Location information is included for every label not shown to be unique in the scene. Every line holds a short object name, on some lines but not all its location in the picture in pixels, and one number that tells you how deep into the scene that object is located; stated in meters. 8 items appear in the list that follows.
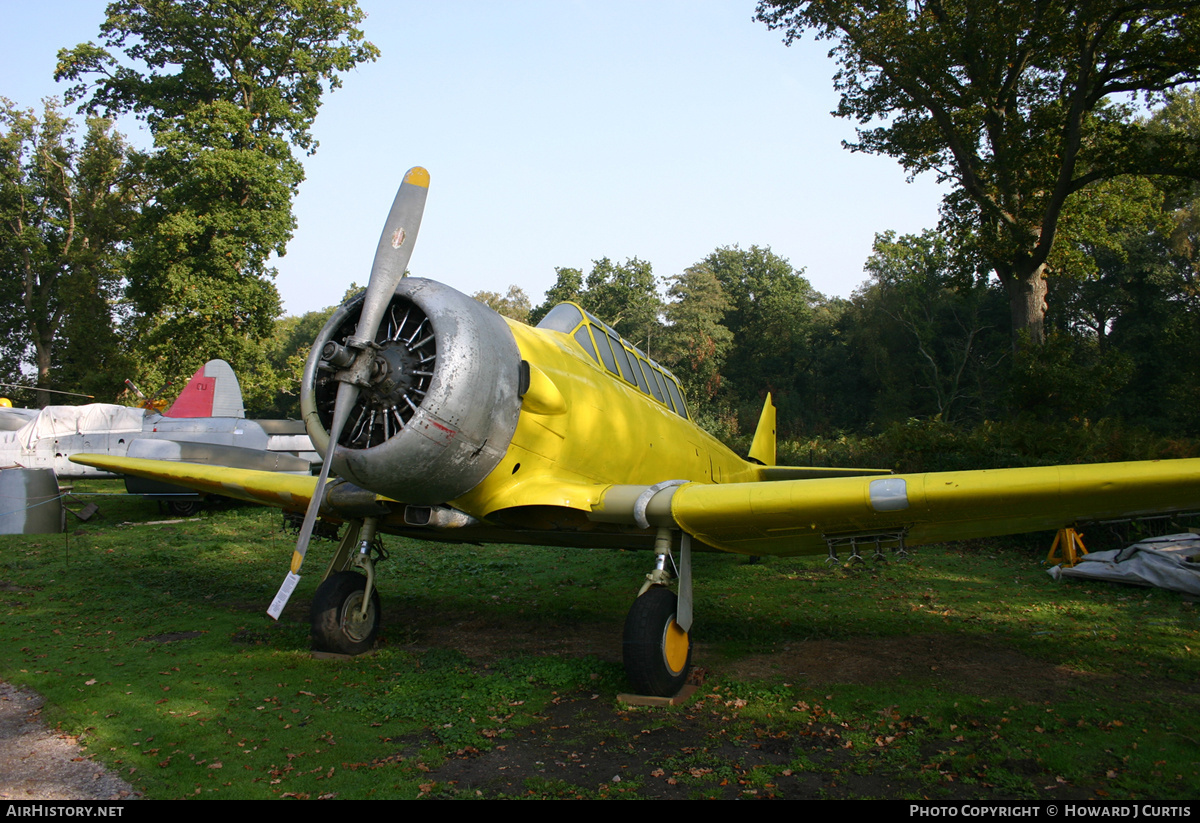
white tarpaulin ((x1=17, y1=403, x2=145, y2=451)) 13.75
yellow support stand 8.95
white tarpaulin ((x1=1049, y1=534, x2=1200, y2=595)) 7.32
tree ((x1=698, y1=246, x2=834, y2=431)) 45.97
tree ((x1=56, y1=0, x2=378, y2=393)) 23.94
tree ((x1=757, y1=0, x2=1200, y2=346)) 14.94
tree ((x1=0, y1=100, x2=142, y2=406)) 32.59
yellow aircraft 4.14
